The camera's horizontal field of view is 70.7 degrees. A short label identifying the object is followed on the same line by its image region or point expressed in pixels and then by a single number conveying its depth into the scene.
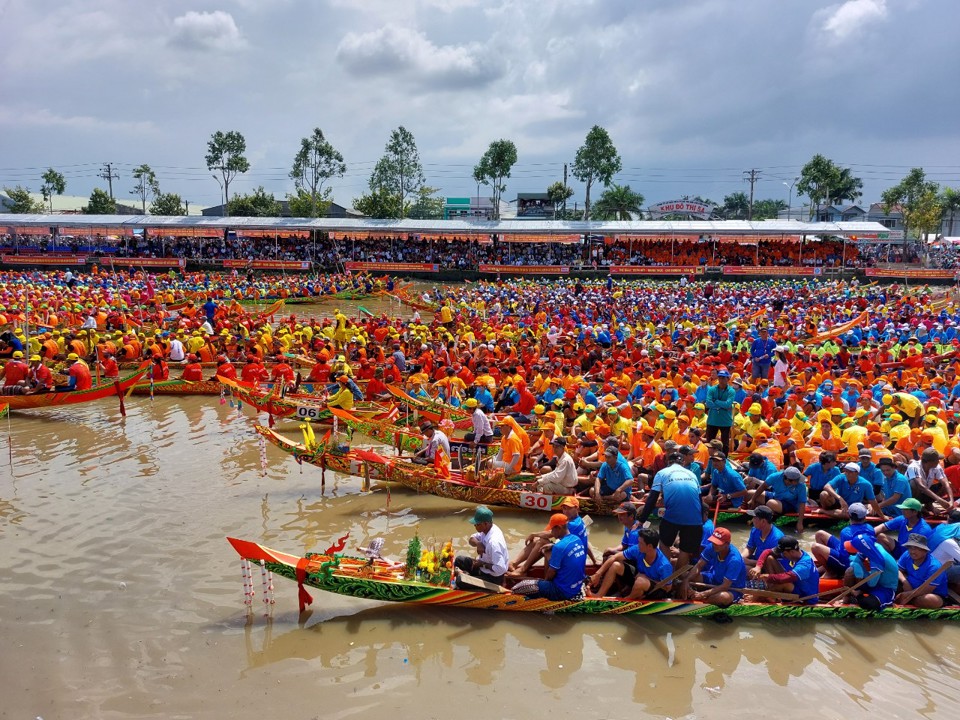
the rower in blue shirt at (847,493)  8.77
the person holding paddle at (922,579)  6.86
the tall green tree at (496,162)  56.75
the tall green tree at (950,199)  69.56
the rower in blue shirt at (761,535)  7.00
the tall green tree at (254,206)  68.12
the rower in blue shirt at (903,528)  6.99
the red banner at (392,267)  42.69
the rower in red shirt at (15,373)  14.81
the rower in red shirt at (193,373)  16.55
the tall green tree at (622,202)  67.25
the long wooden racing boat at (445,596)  6.89
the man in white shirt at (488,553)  7.07
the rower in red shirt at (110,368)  15.85
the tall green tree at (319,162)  59.97
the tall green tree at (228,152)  62.72
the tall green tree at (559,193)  71.19
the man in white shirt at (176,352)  18.27
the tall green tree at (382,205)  59.28
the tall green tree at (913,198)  53.38
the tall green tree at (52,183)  72.25
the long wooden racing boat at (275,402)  13.14
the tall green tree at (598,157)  57.03
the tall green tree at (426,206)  79.56
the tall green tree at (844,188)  64.12
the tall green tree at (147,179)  72.88
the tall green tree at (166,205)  67.94
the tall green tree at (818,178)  58.81
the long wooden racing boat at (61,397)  14.38
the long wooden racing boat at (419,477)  9.67
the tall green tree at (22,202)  62.72
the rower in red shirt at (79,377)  14.68
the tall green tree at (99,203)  65.56
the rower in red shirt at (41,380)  14.73
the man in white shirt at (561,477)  9.45
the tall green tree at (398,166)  64.44
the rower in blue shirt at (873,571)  6.89
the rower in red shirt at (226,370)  15.37
